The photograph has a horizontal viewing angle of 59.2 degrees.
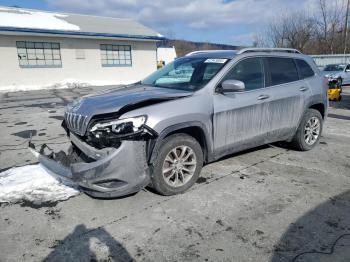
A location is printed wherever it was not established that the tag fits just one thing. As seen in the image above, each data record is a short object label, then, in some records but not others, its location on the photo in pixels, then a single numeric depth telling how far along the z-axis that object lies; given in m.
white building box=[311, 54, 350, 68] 28.99
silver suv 3.36
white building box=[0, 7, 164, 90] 17.95
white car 18.29
